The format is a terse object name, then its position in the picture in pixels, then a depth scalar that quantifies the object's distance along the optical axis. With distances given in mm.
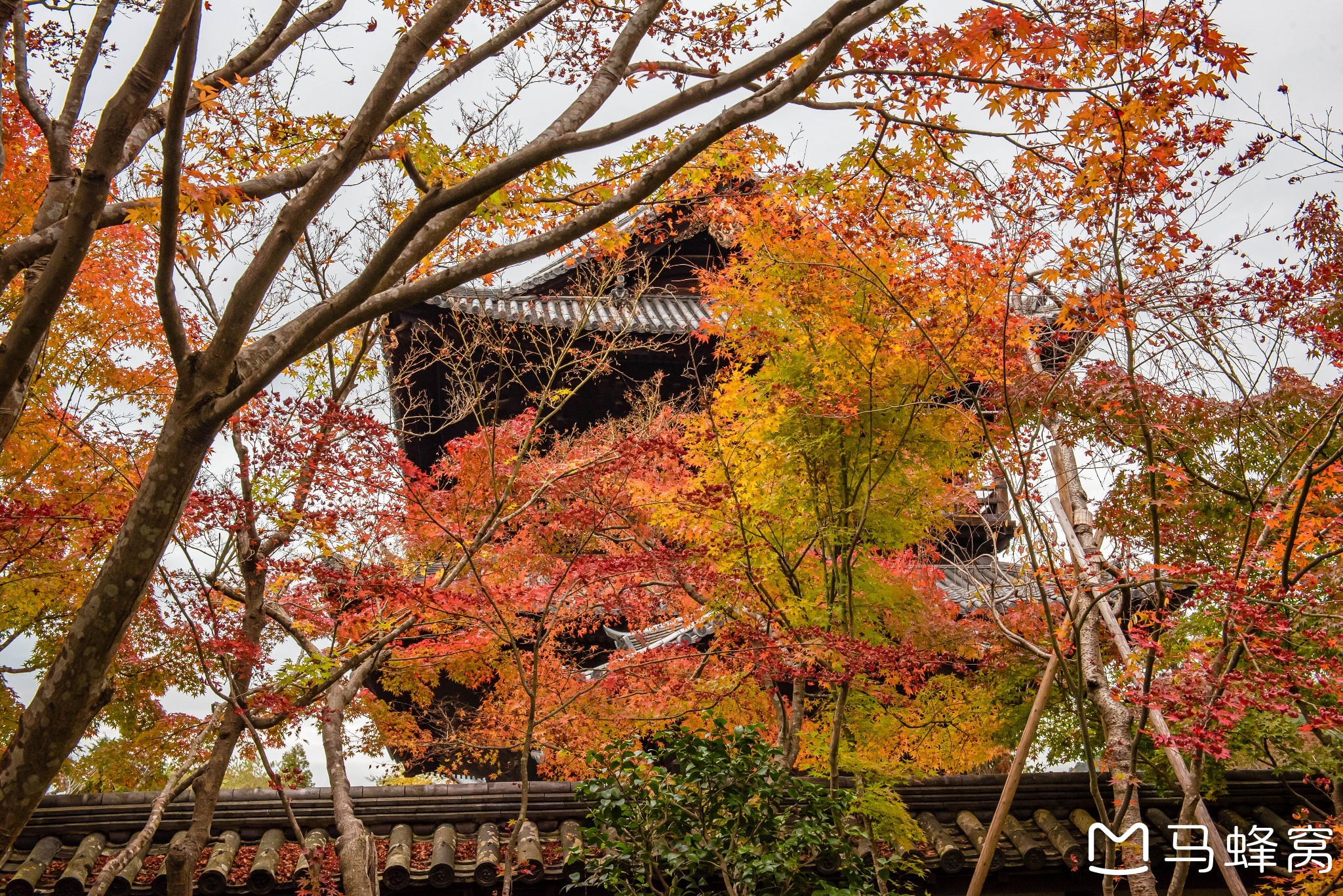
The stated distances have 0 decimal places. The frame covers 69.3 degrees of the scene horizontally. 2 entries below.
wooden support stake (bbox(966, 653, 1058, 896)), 4477
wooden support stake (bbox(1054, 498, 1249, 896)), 5305
